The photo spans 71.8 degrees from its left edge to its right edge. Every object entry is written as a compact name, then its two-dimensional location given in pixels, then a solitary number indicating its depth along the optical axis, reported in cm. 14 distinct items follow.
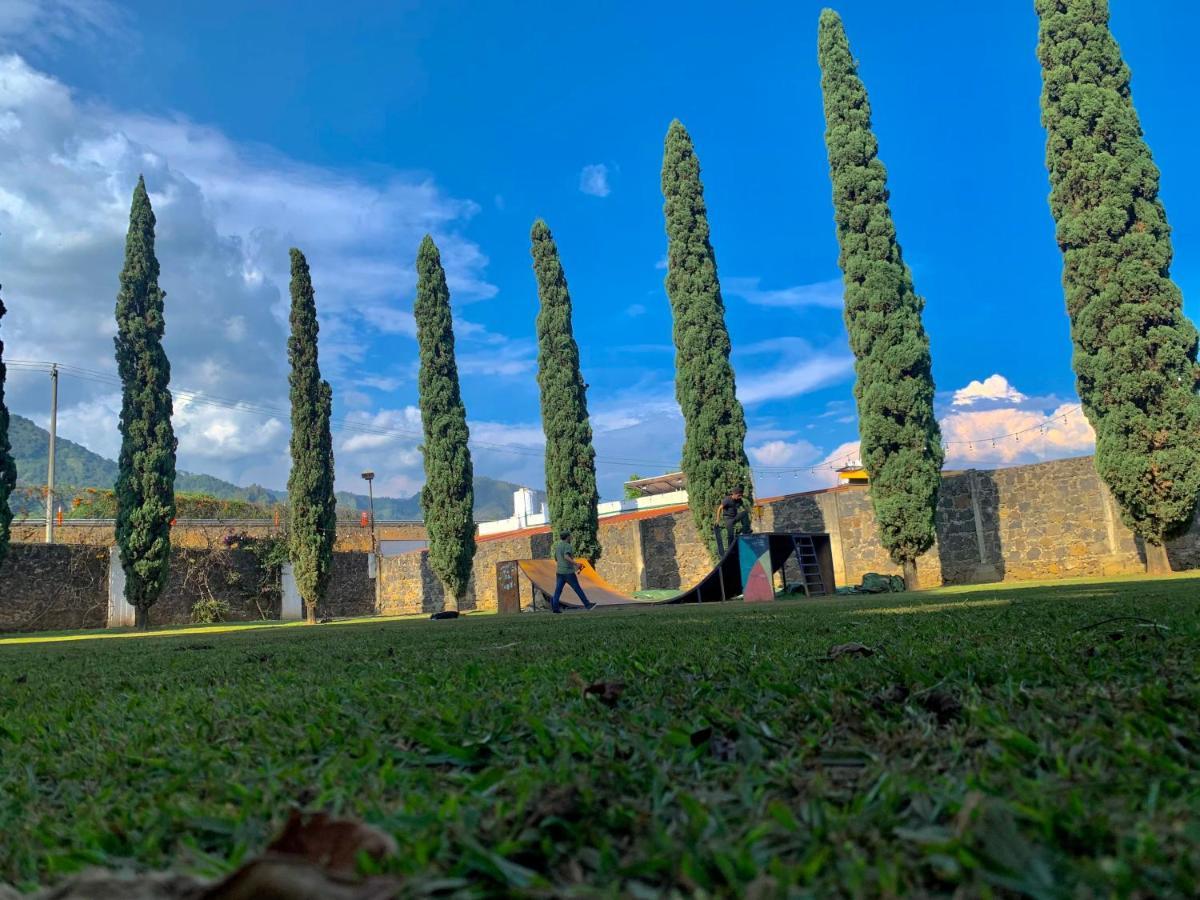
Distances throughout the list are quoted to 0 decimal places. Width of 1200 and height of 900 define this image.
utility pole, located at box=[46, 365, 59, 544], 2637
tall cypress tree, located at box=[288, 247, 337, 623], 2114
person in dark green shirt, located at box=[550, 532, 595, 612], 1276
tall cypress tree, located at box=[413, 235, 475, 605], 2192
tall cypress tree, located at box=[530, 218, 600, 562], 2059
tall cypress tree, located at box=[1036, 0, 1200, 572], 1265
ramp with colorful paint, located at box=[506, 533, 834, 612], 1210
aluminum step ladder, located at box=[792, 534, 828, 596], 1337
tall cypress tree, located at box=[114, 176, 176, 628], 1791
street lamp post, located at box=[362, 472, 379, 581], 2772
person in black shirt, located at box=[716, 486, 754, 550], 1488
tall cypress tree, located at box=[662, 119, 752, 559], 1808
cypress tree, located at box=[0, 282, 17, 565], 1546
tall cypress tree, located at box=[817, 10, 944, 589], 1481
